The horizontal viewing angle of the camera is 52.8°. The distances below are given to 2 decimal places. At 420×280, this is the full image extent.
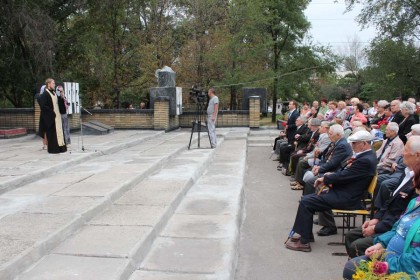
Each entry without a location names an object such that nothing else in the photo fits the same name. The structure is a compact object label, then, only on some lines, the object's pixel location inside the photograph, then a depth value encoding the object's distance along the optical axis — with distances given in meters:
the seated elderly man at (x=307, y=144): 8.78
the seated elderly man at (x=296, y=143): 9.58
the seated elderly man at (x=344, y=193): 5.05
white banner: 11.37
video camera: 11.33
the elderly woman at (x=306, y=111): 13.18
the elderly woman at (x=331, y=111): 12.14
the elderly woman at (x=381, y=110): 10.46
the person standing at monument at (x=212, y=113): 11.45
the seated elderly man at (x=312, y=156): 7.70
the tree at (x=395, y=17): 22.22
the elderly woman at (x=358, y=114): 9.69
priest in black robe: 9.52
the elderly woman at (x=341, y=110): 11.43
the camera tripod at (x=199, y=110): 11.48
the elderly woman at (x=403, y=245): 2.92
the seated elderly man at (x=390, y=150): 6.25
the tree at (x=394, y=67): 22.45
